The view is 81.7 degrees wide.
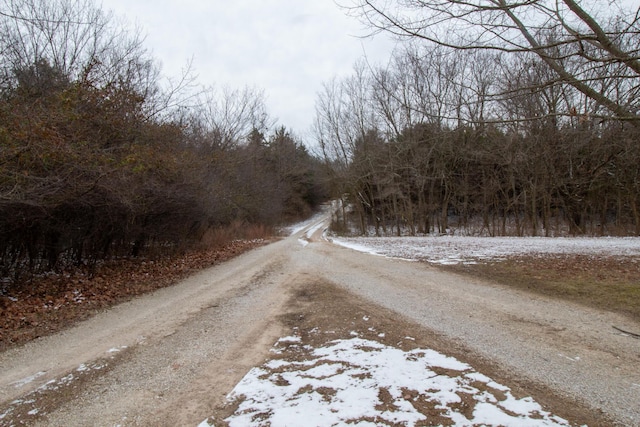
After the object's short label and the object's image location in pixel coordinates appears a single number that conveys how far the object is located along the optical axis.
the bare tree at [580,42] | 5.13
